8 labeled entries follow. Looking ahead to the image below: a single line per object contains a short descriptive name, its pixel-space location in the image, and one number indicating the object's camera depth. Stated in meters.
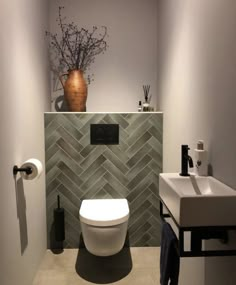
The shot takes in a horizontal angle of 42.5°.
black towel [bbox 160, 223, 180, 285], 1.43
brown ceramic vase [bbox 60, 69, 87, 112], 2.74
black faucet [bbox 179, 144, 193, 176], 1.58
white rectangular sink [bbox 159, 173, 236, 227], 1.14
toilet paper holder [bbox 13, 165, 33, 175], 1.82
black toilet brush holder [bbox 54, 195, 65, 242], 2.71
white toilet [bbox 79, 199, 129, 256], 2.18
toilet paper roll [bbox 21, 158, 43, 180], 1.91
